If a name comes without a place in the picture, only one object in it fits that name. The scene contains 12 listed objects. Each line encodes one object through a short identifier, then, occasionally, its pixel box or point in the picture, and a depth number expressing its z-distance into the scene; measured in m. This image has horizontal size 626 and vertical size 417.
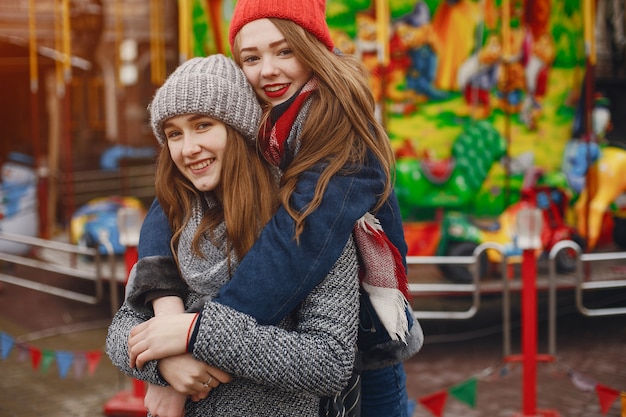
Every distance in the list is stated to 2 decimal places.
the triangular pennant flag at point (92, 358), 4.78
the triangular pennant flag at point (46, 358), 4.71
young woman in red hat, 1.66
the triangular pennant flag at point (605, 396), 3.80
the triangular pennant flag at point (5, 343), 4.68
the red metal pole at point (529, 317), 4.33
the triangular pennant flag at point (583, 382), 3.91
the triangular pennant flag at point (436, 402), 3.84
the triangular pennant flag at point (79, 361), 4.80
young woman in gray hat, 1.62
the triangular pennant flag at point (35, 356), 4.78
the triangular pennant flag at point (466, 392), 3.90
